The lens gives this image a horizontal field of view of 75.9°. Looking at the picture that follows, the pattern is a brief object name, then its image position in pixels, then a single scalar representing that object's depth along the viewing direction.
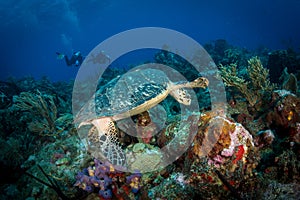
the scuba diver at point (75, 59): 12.14
